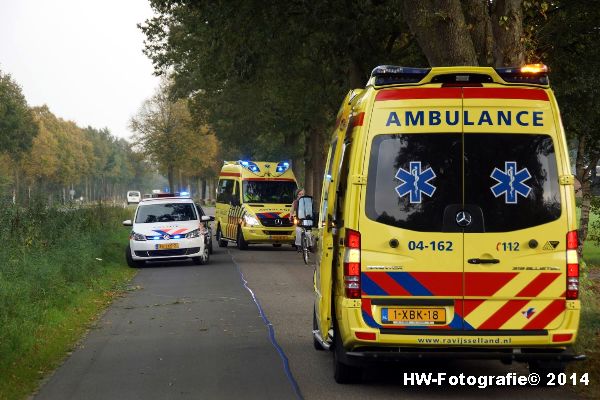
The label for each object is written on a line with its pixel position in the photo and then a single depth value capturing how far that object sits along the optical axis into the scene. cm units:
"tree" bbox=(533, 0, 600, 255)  2247
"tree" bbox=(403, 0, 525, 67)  1548
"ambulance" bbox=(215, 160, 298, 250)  3050
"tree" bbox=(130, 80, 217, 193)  8238
